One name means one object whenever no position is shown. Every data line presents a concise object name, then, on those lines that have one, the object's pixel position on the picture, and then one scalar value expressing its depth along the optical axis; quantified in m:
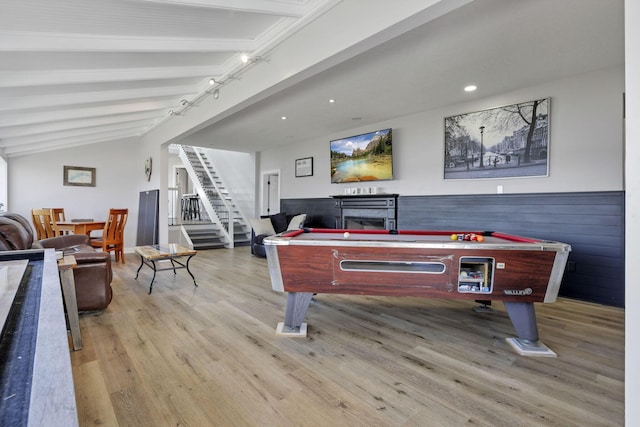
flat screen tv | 5.43
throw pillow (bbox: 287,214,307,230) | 6.59
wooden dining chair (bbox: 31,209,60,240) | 5.09
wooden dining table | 5.19
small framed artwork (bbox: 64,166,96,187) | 6.78
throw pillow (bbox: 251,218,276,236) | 6.40
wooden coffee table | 3.81
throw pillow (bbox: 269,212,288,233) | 6.92
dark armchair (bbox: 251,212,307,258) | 6.31
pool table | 2.29
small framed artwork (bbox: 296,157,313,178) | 7.13
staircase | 7.84
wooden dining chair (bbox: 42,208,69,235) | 5.16
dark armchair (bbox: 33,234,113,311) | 2.93
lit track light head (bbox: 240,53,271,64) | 3.11
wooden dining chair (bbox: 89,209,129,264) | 5.27
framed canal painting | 3.89
